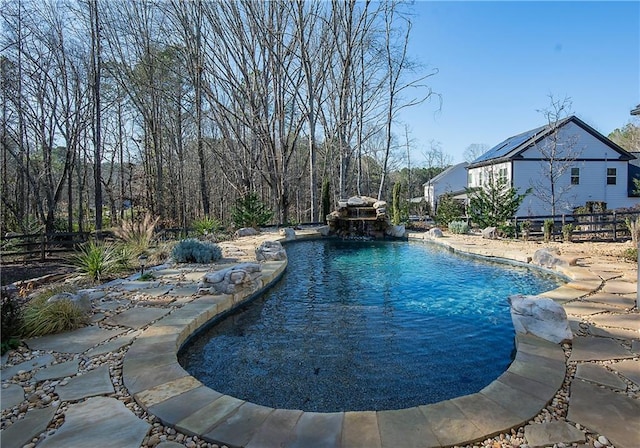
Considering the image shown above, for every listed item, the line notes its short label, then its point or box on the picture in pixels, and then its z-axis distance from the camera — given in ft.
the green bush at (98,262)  17.21
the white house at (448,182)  96.68
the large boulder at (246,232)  37.19
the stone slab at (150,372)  7.42
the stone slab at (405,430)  5.55
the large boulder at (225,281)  14.43
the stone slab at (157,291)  14.40
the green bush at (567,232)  30.63
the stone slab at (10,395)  6.70
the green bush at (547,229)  30.86
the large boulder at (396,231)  39.27
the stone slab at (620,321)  10.34
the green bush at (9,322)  9.36
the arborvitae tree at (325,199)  49.32
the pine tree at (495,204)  36.28
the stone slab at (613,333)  9.65
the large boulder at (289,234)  35.93
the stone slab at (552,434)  5.55
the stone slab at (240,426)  5.70
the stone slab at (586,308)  11.63
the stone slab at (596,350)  8.48
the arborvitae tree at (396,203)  48.65
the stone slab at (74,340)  9.41
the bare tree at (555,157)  51.42
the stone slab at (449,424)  5.66
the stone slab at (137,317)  11.09
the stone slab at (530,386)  6.83
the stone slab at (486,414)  5.90
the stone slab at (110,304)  12.70
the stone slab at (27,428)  5.59
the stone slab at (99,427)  5.58
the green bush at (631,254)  20.12
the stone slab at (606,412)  5.60
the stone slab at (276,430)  5.62
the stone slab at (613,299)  12.31
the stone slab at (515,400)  6.31
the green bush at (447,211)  46.34
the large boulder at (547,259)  19.68
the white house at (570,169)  54.29
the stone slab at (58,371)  7.82
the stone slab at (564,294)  13.16
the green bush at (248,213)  40.93
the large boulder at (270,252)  22.18
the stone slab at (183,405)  6.27
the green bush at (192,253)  21.68
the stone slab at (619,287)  13.85
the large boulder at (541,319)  9.43
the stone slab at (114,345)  9.07
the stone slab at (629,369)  7.49
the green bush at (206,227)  35.88
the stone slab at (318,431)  5.58
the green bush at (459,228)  39.40
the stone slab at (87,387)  7.06
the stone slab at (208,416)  5.97
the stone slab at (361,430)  5.56
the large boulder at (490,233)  34.62
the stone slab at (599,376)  7.22
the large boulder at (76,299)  11.32
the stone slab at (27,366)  7.95
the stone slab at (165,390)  6.79
